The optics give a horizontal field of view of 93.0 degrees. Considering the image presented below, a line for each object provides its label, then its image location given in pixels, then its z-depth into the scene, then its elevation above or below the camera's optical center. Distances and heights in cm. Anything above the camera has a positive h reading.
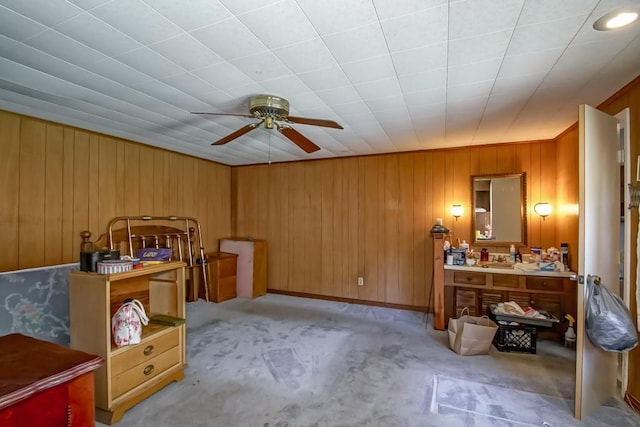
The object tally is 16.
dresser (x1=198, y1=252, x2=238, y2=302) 495 -104
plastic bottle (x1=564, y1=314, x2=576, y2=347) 320 -128
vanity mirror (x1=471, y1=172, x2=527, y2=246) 397 +7
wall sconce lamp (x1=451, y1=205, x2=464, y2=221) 416 +7
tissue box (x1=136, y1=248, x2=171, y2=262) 393 -52
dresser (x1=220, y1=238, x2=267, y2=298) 520 -89
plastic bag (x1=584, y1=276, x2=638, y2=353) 197 -69
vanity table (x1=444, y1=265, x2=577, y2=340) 334 -86
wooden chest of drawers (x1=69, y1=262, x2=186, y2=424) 203 -94
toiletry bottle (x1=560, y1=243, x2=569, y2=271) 339 -45
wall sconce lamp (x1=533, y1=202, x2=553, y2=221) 374 +8
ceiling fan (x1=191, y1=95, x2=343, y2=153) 245 +85
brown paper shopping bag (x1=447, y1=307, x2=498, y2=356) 297 -122
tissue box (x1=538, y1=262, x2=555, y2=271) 334 -56
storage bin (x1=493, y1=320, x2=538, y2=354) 308 -126
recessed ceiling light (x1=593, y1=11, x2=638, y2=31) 151 +100
